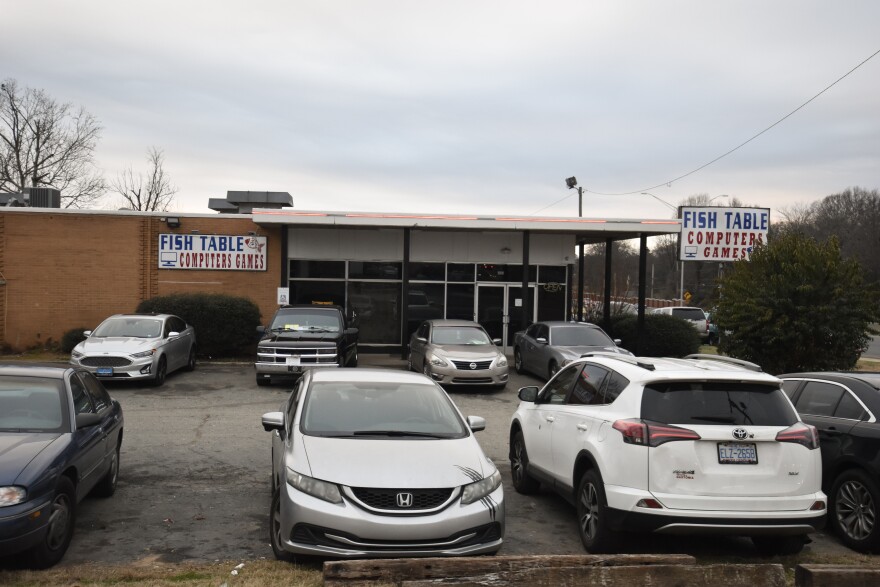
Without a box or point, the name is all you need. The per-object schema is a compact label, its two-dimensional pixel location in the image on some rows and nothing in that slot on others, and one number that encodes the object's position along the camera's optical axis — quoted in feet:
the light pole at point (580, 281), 94.44
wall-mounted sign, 77.92
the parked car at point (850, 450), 22.08
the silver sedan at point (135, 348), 52.80
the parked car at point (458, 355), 55.93
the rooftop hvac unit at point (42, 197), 87.35
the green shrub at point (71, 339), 73.31
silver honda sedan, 18.12
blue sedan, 18.33
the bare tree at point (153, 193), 204.03
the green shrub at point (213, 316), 70.69
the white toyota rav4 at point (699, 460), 19.27
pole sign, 80.94
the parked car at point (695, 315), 112.57
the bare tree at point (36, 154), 168.35
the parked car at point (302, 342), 55.16
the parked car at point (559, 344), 59.21
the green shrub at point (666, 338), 79.61
